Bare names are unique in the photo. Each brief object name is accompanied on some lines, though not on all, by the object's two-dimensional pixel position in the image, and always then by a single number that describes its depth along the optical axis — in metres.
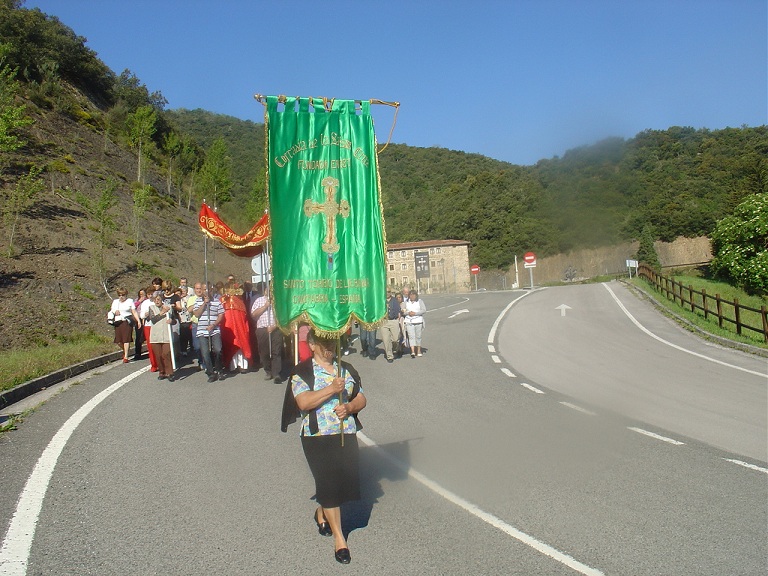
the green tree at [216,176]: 56.12
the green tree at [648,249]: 52.01
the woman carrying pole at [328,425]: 4.88
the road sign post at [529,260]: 47.31
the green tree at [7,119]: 22.61
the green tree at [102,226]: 26.91
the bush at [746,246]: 43.41
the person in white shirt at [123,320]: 15.84
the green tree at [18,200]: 26.61
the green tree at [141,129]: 53.11
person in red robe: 13.34
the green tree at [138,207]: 35.06
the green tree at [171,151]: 59.38
